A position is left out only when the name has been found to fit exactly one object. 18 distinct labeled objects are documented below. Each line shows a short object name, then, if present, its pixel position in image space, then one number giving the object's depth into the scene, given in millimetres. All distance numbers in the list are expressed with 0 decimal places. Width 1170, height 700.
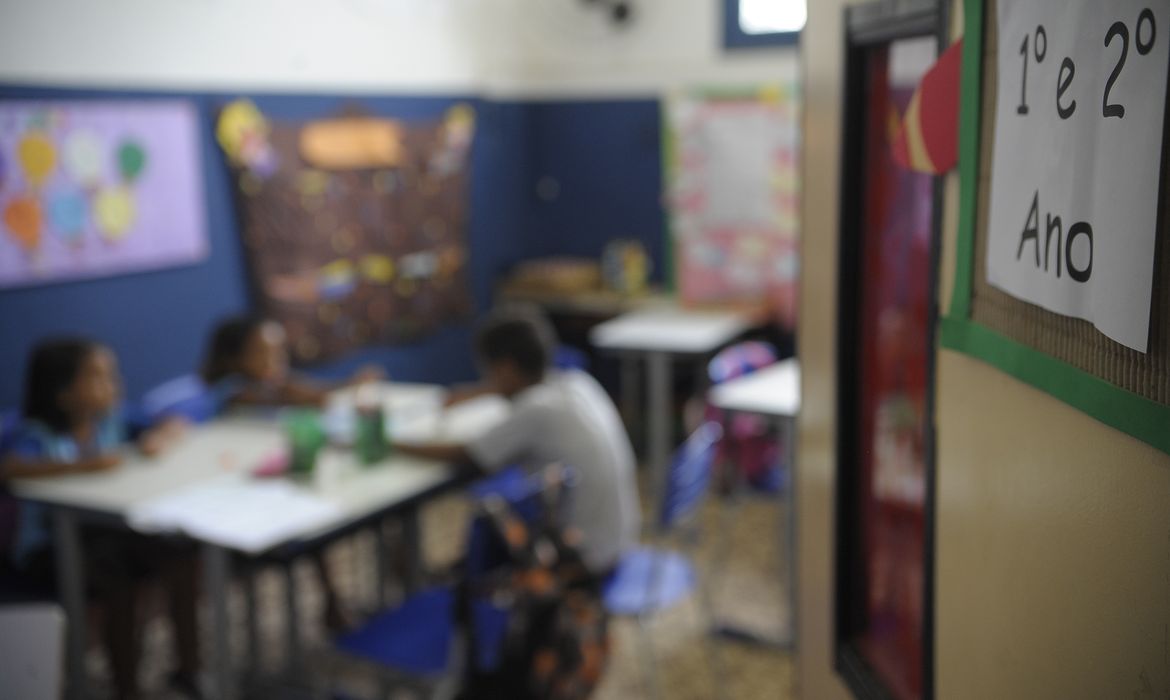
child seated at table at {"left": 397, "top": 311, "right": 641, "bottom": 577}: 2979
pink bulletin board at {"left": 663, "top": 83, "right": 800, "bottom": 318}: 5445
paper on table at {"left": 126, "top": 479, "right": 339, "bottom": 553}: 2574
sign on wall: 800
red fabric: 1247
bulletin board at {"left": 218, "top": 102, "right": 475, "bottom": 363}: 4582
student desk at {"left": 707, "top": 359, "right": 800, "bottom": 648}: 3486
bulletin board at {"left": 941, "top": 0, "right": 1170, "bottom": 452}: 807
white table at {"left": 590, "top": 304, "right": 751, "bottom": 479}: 4895
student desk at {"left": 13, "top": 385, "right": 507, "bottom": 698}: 2662
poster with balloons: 3605
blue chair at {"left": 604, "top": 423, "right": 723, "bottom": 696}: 2936
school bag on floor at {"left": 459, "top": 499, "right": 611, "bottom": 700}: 2570
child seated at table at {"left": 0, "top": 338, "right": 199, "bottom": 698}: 3096
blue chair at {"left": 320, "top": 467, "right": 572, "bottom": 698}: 2578
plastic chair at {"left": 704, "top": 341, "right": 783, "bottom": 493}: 4059
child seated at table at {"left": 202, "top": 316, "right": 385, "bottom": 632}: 3781
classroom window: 5570
